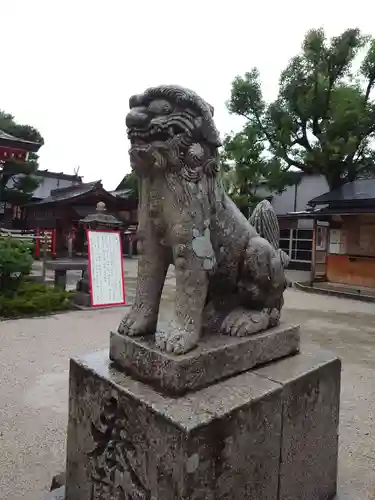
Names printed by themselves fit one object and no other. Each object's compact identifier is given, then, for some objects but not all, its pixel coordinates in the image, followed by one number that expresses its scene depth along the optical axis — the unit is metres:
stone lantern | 6.67
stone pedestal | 1.21
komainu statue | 1.38
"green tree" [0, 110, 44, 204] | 17.27
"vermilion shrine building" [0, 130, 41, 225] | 7.76
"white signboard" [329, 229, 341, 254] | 10.72
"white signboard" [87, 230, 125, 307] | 6.10
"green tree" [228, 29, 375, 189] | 11.86
